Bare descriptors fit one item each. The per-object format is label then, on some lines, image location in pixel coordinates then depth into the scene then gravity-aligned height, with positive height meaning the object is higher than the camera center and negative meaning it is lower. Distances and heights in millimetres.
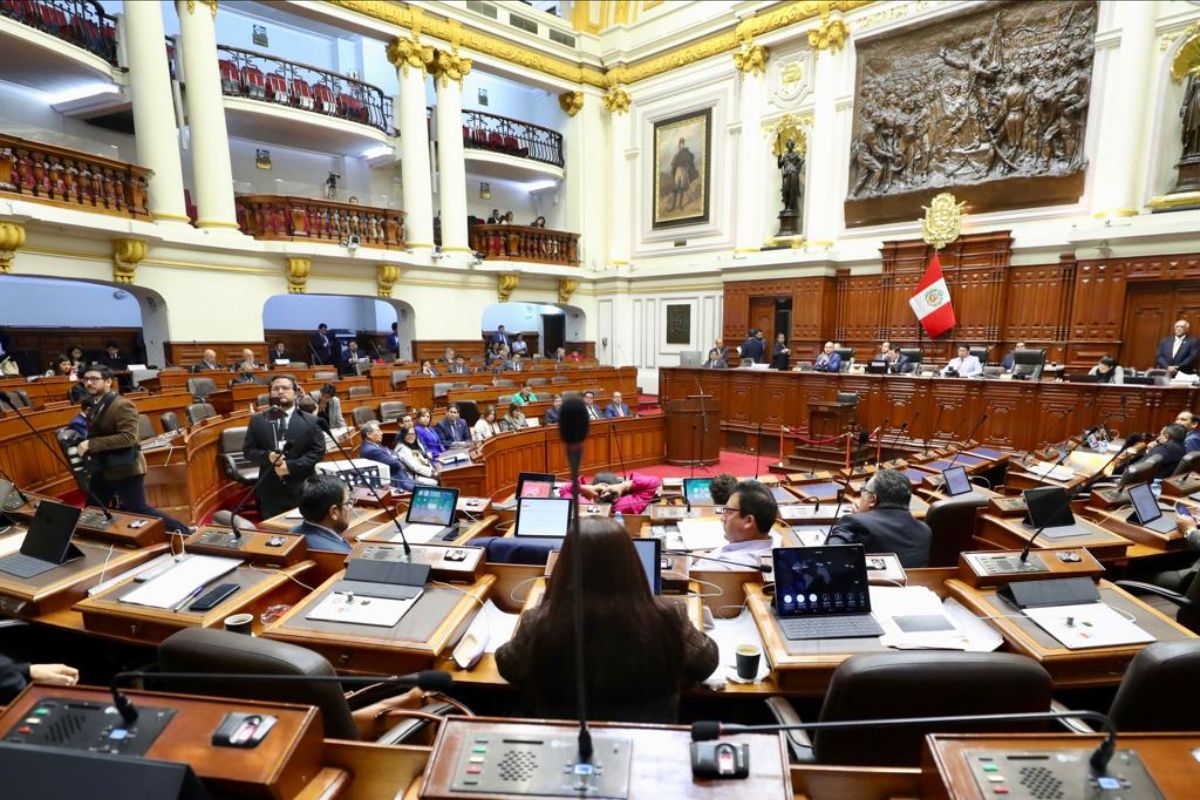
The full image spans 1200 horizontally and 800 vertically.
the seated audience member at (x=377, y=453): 5230 -1185
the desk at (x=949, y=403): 6578 -1114
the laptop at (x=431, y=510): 3076 -1023
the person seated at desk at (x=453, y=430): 6905 -1313
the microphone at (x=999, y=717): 1032 -783
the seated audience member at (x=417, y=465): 5418 -1362
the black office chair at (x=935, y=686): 1382 -866
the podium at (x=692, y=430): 8633 -1639
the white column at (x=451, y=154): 11945 +3450
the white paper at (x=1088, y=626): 1883 -1030
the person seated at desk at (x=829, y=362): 9219 -686
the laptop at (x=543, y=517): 2980 -1008
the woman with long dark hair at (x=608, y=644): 1518 -853
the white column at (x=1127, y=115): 8211 +2908
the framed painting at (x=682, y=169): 13180 +3473
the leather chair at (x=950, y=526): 3406 -1207
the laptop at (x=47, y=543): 2406 -929
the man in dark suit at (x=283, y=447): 4172 -920
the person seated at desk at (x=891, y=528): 2873 -1032
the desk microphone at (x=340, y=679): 1132 -720
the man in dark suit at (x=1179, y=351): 7473 -432
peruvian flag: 9969 +271
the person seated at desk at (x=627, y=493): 4113 -1274
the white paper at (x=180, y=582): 2164 -1010
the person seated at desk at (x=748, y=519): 2629 -948
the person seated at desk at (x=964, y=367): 8273 -695
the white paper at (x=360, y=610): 2004 -1015
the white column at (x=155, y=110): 8562 +3149
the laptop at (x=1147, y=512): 3260 -1089
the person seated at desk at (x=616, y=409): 8623 -1310
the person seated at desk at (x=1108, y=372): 7043 -658
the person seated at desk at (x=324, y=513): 2711 -930
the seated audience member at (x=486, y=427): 7062 -1299
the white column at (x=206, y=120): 9086 +3175
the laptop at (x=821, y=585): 2078 -945
